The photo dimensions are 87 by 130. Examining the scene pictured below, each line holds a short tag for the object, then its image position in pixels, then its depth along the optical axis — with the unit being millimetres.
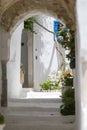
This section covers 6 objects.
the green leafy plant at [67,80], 9398
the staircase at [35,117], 7168
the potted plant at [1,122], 5504
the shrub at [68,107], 7910
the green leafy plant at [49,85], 13500
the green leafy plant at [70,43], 7922
